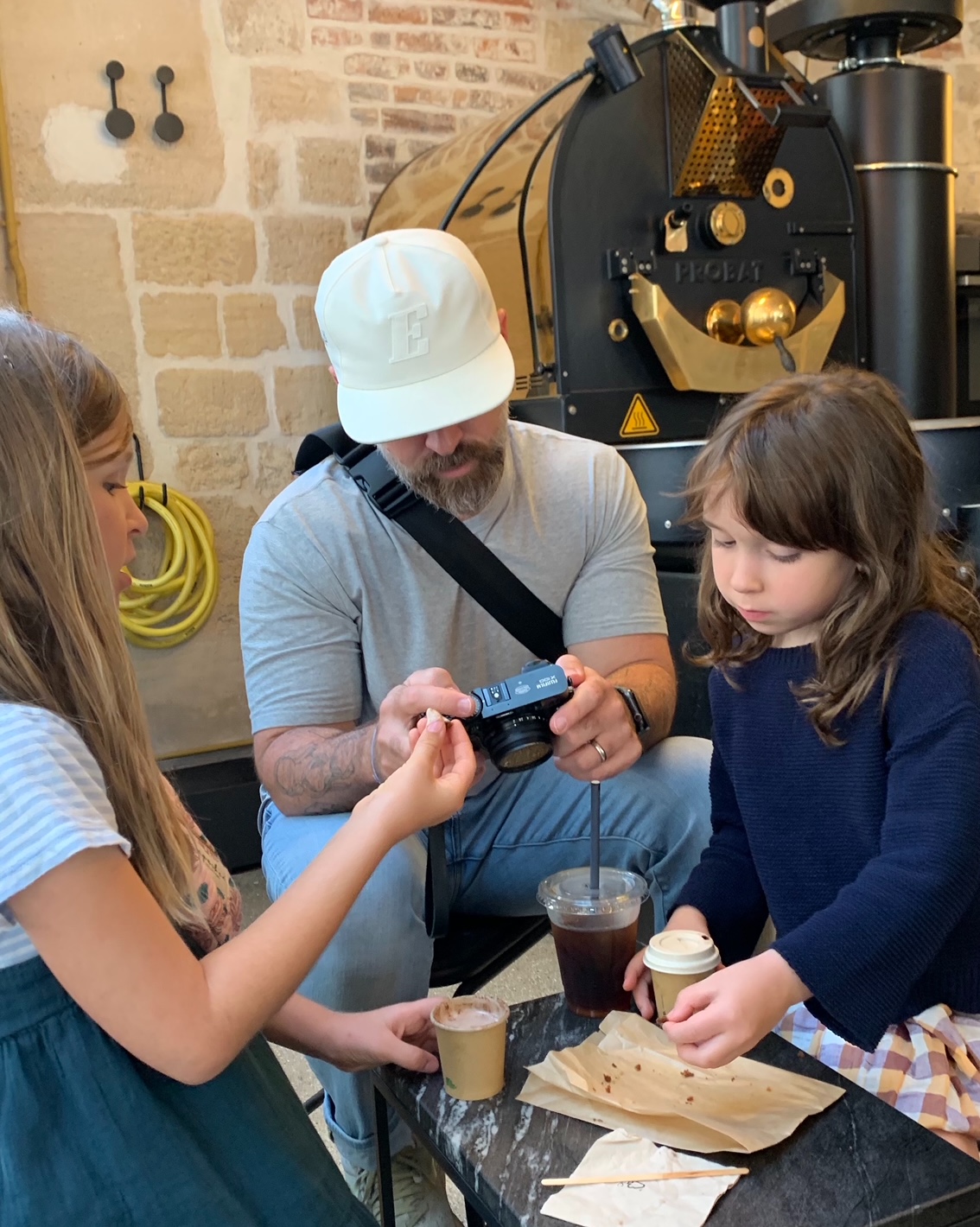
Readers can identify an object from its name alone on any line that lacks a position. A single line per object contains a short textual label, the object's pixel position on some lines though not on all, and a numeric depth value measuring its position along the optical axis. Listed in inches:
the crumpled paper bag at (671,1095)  39.1
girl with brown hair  44.3
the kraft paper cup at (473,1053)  42.1
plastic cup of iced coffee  49.1
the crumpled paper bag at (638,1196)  35.3
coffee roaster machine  98.7
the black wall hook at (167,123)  119.2
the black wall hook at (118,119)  116.7
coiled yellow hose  121.1
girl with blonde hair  35.2
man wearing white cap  63.6
